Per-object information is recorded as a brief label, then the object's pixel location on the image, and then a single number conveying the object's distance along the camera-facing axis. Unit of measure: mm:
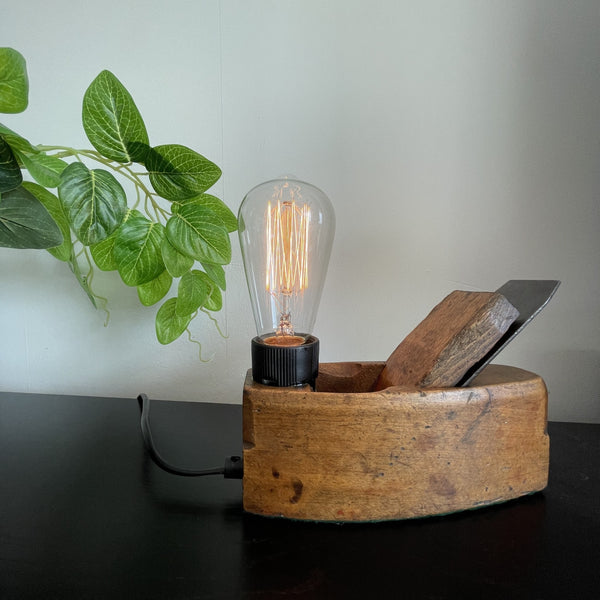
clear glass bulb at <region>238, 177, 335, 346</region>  629
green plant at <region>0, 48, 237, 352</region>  455
